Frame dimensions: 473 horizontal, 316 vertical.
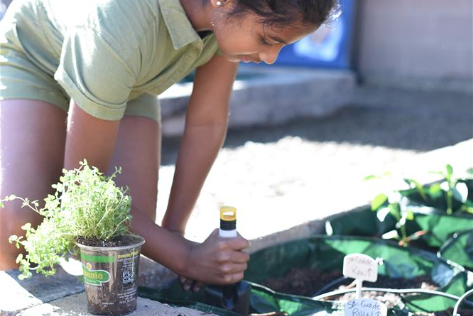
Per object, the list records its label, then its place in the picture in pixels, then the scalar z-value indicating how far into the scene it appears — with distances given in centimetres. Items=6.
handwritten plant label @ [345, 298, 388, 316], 158
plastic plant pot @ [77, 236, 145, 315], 156
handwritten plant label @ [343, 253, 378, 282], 172
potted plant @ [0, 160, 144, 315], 157
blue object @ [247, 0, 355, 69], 880
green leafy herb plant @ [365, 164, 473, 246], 211
